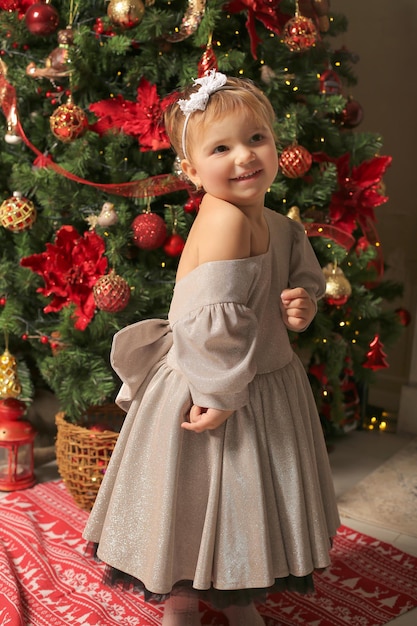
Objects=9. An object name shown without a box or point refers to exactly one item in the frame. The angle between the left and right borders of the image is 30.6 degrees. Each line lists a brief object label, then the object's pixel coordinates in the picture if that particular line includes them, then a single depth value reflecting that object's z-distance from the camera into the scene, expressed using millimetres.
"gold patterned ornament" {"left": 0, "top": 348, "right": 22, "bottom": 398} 2148
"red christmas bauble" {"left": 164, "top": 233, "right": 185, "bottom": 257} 1970
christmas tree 1931
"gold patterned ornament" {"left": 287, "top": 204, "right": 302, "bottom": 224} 2051
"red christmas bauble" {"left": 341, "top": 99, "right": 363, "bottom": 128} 2309
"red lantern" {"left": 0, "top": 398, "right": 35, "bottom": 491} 2180
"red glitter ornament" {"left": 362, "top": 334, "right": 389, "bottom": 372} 2248
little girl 1255
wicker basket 2014
